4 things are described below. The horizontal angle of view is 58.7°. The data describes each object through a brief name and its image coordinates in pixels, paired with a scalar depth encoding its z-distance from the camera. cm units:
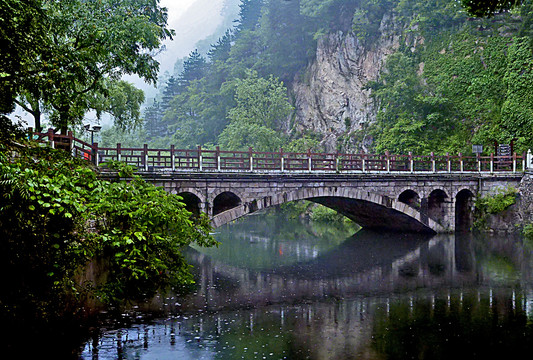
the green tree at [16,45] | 1127
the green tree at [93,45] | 1485
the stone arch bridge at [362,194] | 2459
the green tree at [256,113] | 4694
